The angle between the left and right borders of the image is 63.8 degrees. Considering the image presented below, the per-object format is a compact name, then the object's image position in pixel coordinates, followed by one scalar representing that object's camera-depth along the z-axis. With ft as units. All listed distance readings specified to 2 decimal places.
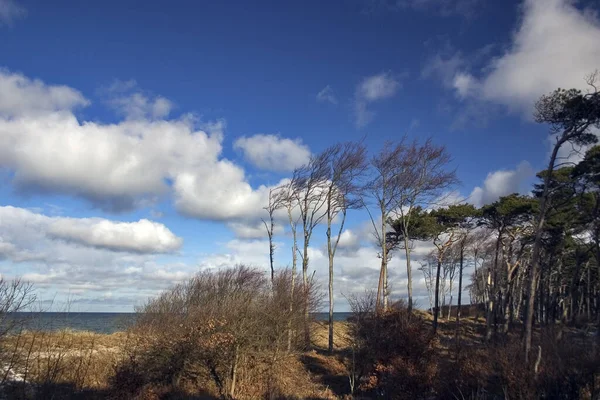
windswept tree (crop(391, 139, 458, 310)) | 88.74
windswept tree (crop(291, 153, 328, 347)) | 91.25
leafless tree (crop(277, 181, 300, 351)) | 83.85
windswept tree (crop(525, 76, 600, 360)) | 53.69
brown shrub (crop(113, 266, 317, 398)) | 52.95
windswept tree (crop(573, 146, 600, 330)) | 62.34
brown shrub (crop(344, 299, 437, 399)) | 49.14
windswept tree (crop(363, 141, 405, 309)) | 89.10
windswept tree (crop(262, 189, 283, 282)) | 96.30
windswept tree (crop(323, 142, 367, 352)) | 90.68
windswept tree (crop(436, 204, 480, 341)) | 97.60
